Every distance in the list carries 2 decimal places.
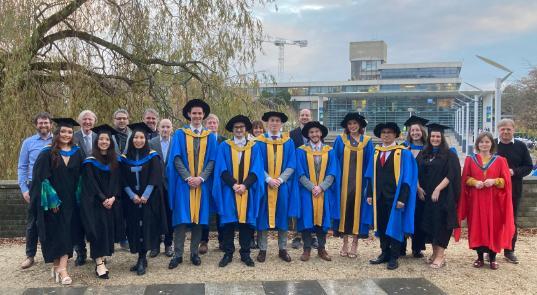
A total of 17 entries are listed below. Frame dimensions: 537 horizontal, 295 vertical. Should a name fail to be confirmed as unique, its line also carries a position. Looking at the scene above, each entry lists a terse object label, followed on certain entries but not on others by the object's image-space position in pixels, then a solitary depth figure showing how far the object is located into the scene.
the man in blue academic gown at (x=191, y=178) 6.10
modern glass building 87.00
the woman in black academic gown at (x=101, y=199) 5.52
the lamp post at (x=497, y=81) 21.44
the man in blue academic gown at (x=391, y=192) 6.07
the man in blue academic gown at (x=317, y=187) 6.40
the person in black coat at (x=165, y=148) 6.57
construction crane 135.66
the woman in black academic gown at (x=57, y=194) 5.35
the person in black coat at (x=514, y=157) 6.62
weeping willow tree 9.02
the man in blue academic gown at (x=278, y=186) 6.38
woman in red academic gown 6.10
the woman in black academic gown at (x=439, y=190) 6.08
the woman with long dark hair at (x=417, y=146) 6.36
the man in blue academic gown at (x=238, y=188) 6.19
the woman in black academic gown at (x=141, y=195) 5.79
